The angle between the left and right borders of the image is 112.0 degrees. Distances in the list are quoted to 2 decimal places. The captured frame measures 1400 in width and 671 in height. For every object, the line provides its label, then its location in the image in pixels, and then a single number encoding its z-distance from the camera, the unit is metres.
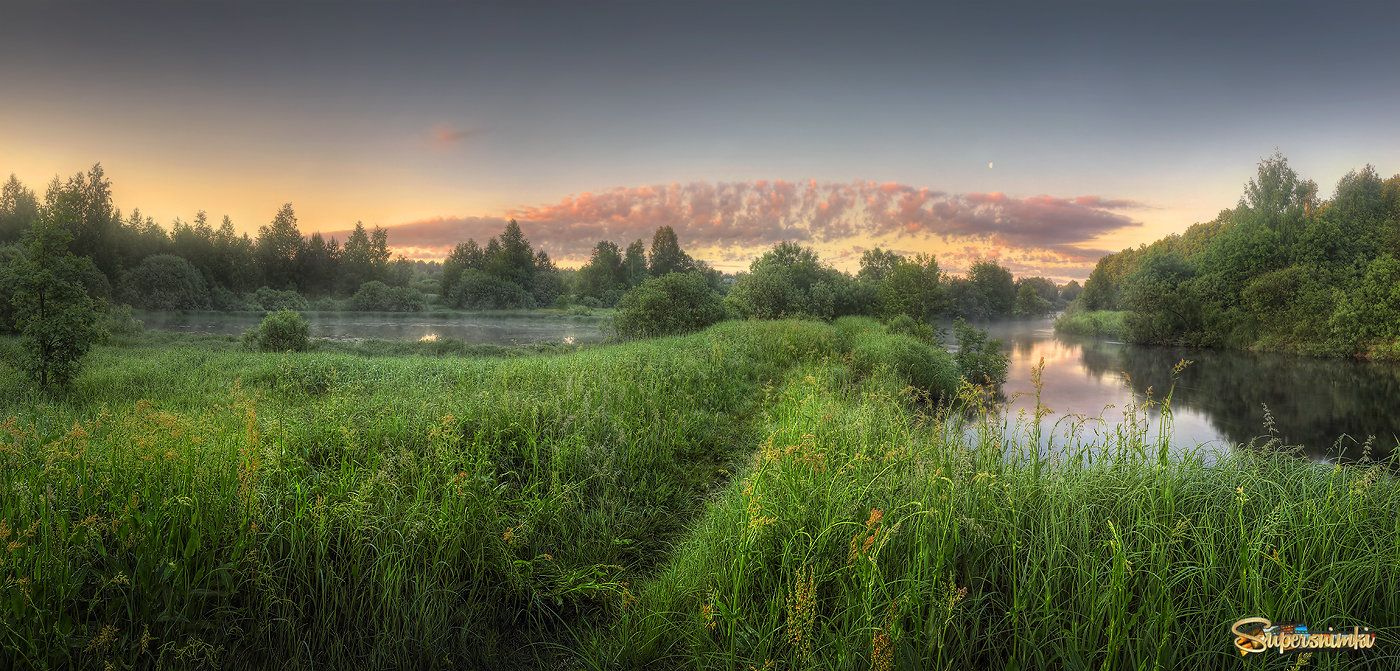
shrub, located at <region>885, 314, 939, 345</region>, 27.69
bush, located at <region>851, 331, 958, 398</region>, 15.29
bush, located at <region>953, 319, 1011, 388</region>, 19.78
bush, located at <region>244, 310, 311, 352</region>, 17.23
